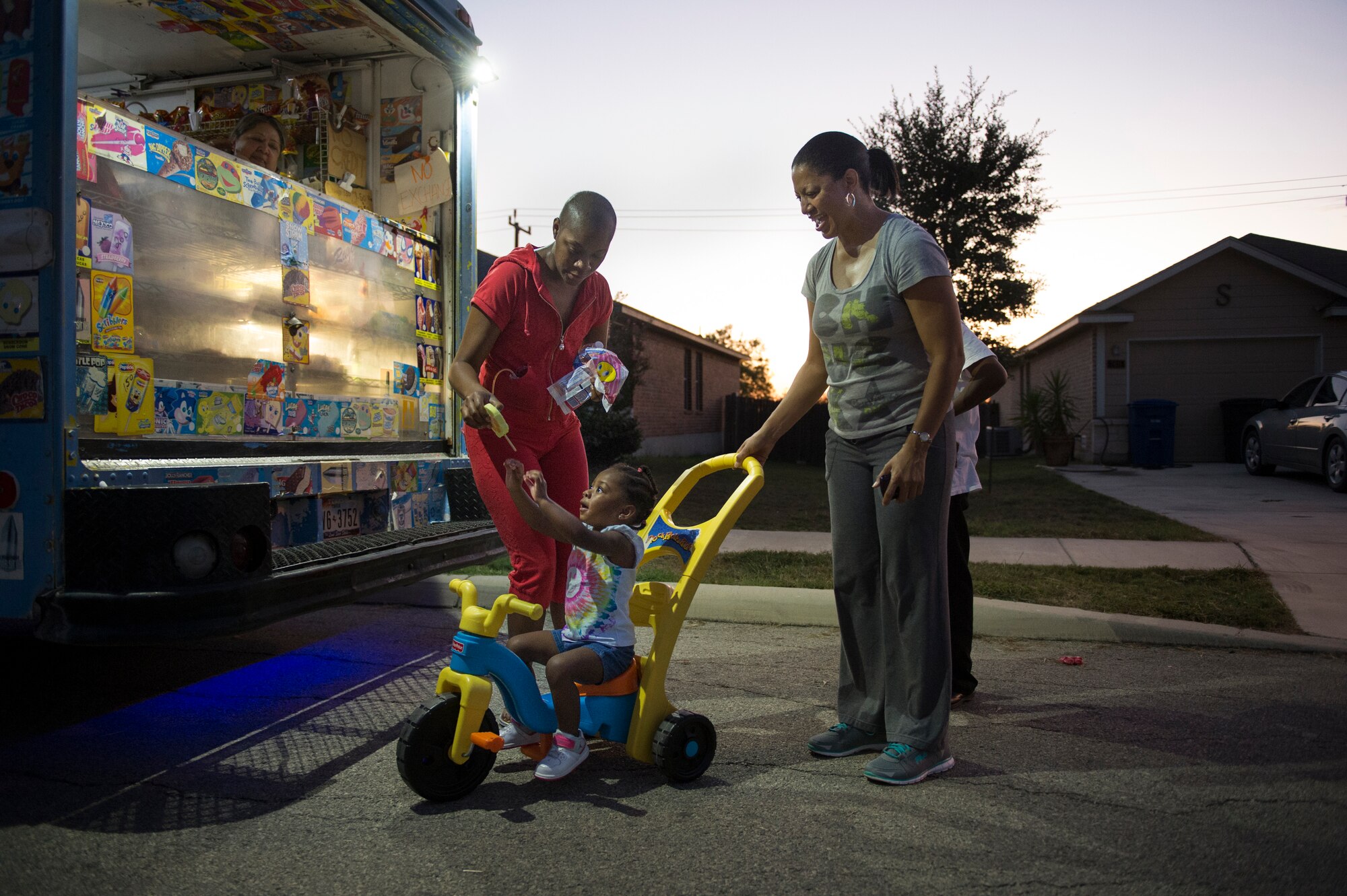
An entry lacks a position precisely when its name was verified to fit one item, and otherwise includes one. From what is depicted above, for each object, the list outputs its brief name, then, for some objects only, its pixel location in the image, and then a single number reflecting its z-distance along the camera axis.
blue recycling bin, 18.70
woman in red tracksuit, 3.18
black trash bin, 18.95
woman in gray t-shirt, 2.96
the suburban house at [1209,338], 19.89
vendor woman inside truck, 4.94
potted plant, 19.95
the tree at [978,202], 20.83
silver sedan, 12.22
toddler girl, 2.89
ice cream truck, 2.95
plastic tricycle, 2.73
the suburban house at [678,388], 26.22
